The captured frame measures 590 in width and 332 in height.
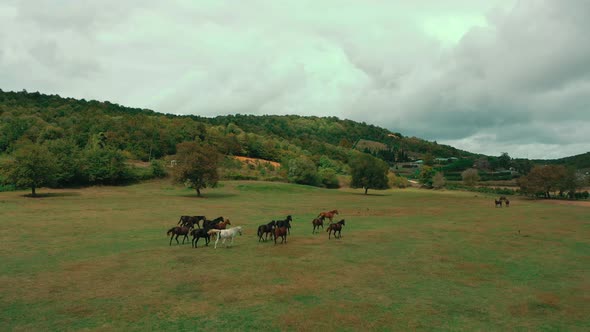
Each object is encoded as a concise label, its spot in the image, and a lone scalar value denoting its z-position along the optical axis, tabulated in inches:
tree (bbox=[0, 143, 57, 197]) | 2165.4
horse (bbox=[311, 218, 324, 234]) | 1138.6
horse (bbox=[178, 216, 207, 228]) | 1155.6
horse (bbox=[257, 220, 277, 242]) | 963.3
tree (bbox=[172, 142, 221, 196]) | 2438.5
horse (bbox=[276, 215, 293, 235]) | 1067.8
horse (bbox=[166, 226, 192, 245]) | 934.2
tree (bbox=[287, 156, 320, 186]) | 4025.6
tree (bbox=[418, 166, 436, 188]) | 5364.2
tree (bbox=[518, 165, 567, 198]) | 2807.6
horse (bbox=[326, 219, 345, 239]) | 1026.7
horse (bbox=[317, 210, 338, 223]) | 1328.2
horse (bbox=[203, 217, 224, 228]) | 1023.9
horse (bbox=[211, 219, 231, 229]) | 1056.8
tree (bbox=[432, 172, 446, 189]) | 4977.9
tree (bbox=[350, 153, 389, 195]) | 3253.0
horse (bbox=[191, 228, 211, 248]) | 906.7
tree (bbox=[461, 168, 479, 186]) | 5113.2
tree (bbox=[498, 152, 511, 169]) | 7723.9
